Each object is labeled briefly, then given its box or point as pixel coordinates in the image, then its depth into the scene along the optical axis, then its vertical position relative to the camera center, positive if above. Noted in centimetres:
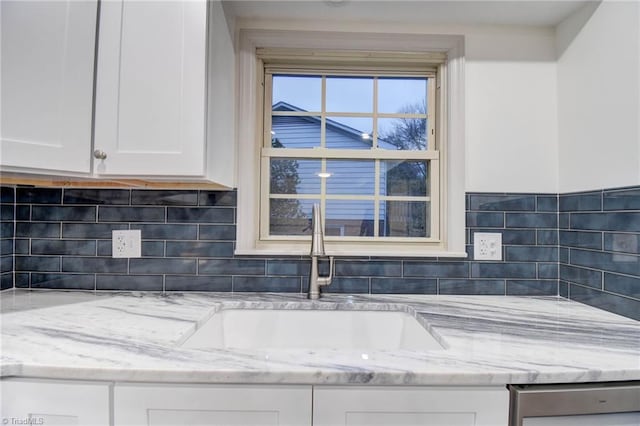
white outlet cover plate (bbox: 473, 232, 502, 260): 146 -8
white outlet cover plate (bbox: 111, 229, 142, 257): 145 -9
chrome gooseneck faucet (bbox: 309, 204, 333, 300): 133 -12
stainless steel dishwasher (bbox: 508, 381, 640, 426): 77 -40
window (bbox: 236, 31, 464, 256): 155 +35
